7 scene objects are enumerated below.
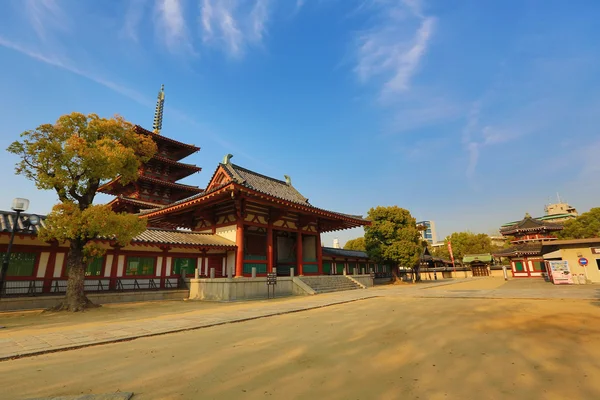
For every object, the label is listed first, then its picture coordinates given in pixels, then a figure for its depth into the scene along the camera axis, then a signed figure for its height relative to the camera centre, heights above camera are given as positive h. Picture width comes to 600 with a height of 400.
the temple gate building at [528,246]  33.44 +2.30
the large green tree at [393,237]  27.48 +2.80
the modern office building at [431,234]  149.77 +16.64
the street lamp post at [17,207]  9.47 +2.13
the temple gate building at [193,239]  13.16 +1.67
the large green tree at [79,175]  10.84 +3.66
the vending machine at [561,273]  21.17 -0.59
